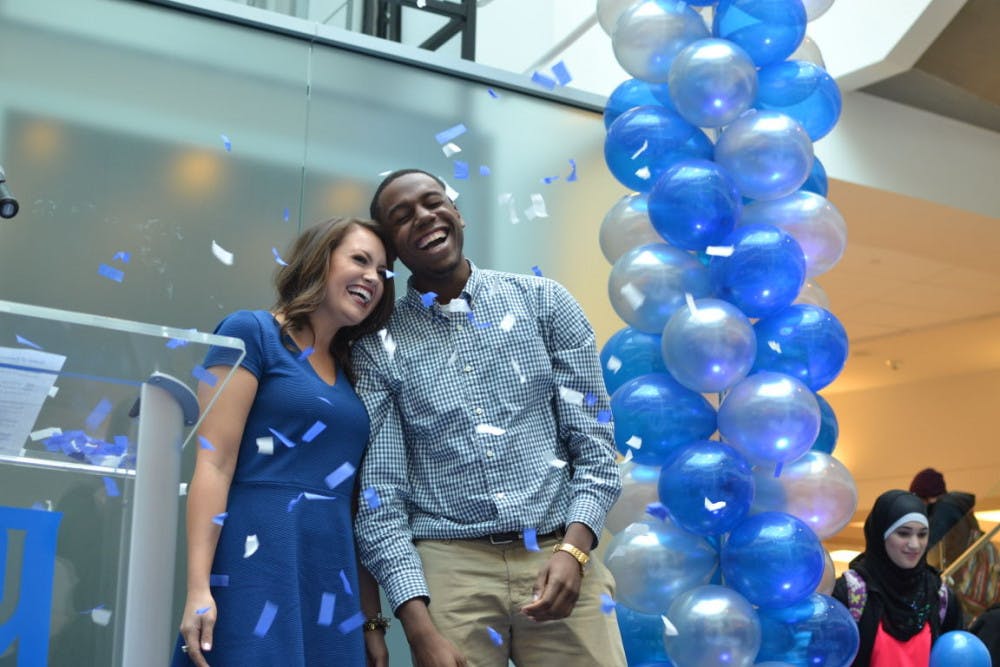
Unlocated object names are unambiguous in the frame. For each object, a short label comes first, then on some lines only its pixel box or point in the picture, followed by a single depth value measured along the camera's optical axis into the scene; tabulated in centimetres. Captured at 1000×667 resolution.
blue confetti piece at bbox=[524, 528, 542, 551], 225
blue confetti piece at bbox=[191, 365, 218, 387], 174
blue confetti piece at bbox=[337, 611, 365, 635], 215
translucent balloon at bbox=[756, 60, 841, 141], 330
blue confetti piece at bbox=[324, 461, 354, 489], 222
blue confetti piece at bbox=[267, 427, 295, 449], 217
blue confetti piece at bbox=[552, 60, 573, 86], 344
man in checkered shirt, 223
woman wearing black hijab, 365
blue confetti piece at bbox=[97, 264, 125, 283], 339
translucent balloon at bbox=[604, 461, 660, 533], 309
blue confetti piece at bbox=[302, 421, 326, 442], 220
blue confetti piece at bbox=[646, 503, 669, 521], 301
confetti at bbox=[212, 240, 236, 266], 358
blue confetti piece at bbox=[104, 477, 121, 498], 169
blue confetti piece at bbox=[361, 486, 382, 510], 227
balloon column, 290
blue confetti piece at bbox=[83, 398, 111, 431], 166
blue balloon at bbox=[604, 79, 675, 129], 343
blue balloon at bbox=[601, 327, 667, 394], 321
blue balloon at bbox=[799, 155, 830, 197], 352
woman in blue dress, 206
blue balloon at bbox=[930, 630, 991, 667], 346
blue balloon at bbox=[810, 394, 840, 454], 324
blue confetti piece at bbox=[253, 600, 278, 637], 205
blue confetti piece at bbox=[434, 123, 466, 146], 401
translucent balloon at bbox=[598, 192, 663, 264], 334
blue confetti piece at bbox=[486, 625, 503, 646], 223
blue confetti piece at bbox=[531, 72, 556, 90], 361
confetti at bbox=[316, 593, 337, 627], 214
